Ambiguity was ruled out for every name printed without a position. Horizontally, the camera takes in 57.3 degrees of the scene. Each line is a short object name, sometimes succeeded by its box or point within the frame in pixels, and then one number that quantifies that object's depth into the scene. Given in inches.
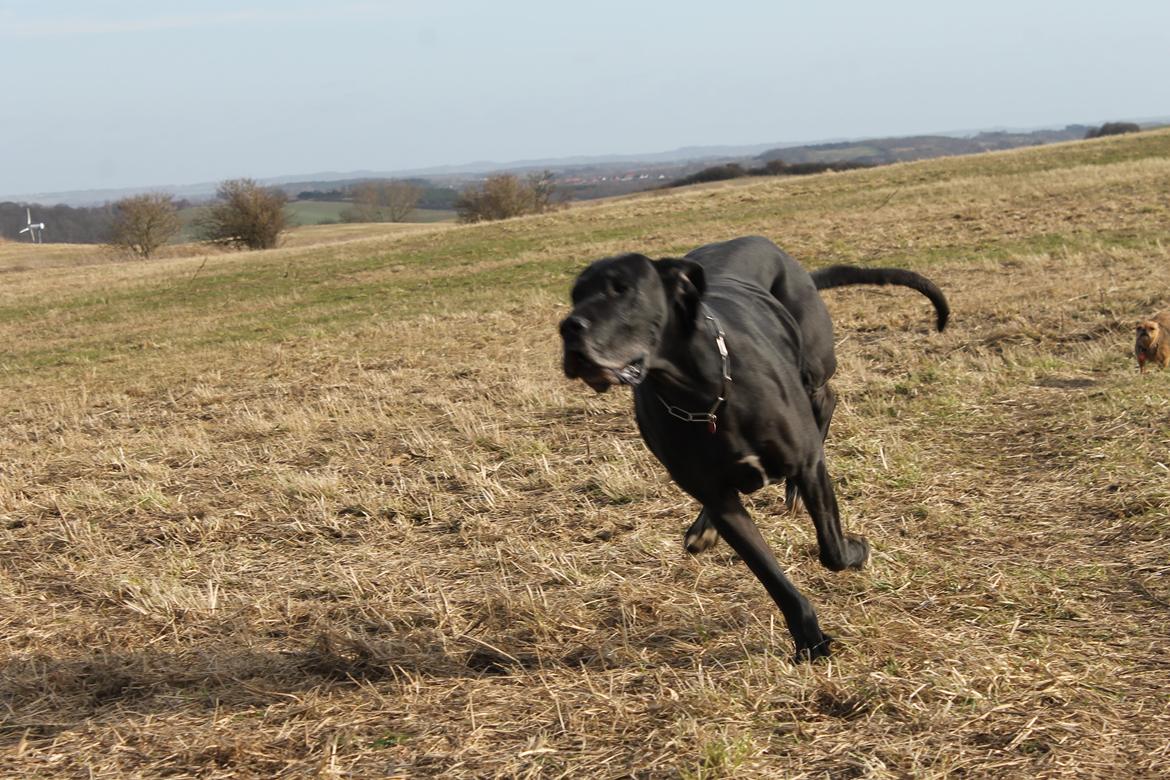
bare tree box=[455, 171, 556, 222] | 2185.0
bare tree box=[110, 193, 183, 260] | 2014.0
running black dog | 131.5
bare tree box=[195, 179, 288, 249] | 1926.7
